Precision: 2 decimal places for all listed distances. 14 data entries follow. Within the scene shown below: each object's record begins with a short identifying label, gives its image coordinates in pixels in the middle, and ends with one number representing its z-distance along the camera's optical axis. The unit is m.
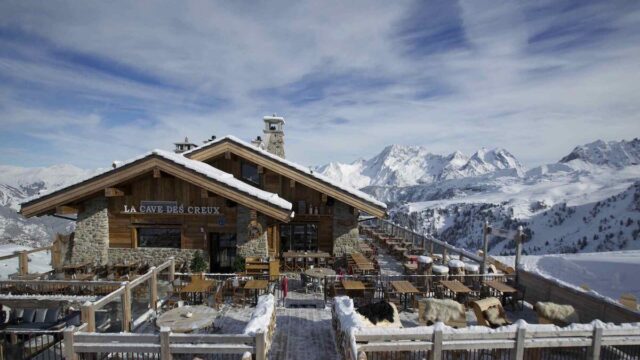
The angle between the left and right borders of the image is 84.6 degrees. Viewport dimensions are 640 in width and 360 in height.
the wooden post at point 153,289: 11.74
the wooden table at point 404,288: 11.77
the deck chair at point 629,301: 10.18
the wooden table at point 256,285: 12.02
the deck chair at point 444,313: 9.55
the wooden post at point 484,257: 14.51
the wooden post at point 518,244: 13.63
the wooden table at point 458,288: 12.05
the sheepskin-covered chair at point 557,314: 9.78
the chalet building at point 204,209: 15.22
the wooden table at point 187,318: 8.62
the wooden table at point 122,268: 15.23
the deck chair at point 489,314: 9.84
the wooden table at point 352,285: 11.93
